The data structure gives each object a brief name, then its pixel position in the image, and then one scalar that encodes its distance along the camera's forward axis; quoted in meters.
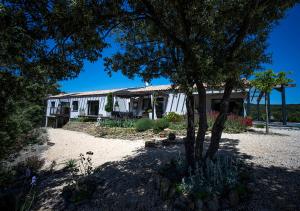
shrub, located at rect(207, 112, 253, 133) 10.20
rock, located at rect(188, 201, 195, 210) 2.90
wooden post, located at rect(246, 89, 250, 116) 13.40
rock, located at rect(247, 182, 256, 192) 3.15
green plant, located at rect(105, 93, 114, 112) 18.83
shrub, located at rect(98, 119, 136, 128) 13.56
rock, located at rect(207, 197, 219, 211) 2.83
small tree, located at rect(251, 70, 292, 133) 9.85
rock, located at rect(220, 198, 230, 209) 2.86
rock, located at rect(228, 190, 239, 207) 2.90
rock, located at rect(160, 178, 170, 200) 3.38
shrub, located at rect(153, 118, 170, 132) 10.77
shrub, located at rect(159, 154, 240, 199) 3.10
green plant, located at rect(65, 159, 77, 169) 6.17
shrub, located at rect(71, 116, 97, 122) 19.47
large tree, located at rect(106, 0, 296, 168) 3.10
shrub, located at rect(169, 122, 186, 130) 10.85
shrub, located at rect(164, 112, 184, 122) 13.57
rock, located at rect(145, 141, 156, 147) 7.70
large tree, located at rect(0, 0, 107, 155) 2.48
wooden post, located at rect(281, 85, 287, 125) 13.24
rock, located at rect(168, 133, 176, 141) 8.22
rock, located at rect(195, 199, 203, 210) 2.85
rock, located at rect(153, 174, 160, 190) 3.70
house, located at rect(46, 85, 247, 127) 15.62
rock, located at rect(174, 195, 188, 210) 2.98
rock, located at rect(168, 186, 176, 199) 3.28
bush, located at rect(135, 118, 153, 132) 11.35
